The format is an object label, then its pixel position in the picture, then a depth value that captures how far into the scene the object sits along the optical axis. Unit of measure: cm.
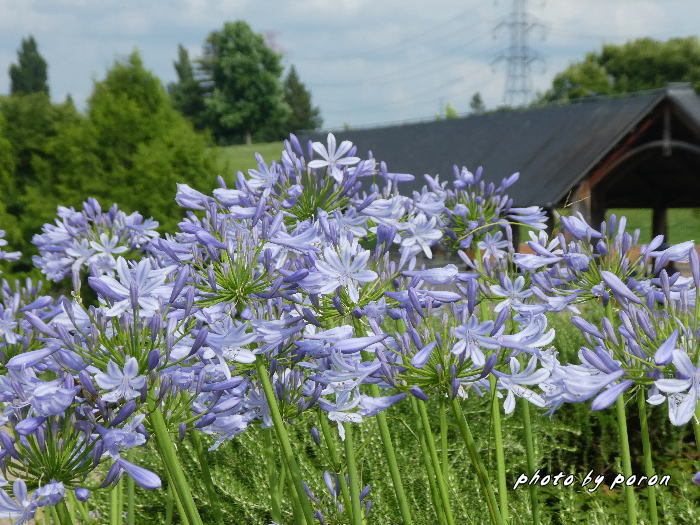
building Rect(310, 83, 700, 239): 1558
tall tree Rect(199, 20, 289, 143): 7694
